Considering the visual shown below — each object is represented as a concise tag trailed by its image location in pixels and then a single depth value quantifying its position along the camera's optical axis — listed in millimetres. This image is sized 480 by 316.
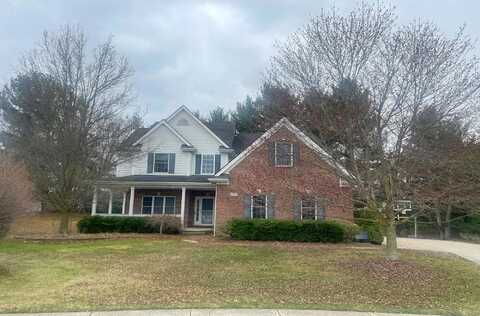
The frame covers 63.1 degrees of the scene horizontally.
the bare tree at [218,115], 48969
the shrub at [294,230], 19281
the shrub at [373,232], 20234
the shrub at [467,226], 29906
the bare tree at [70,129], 20094
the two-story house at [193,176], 20844
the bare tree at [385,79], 10758
